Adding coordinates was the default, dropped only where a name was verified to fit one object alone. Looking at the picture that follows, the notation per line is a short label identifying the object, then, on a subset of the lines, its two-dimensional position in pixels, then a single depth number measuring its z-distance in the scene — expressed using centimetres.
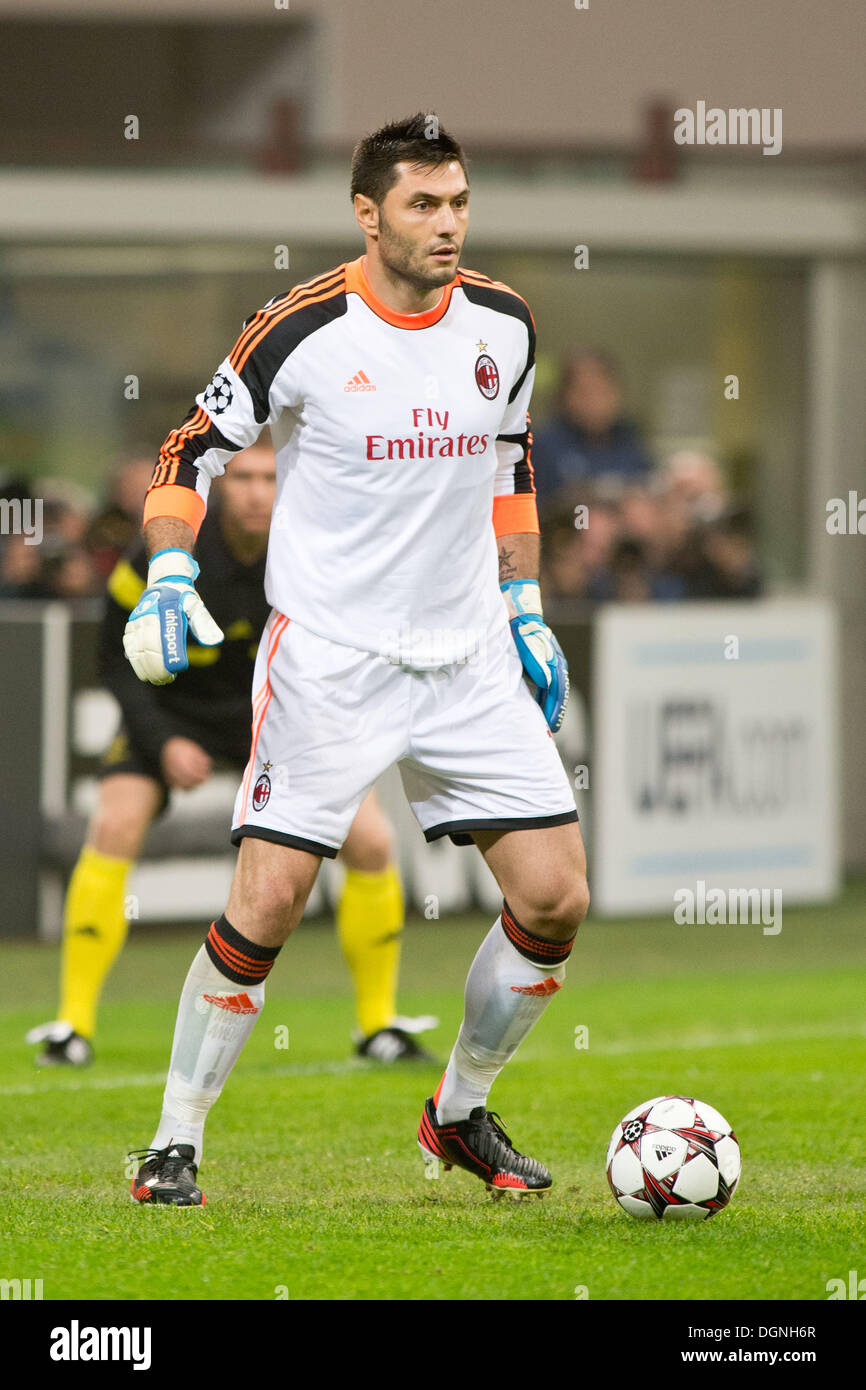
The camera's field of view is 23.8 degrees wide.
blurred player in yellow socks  696
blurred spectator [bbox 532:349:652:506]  1212
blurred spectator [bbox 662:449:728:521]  1222
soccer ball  450
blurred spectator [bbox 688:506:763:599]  1153
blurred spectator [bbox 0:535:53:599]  1052
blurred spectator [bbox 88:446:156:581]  1069
